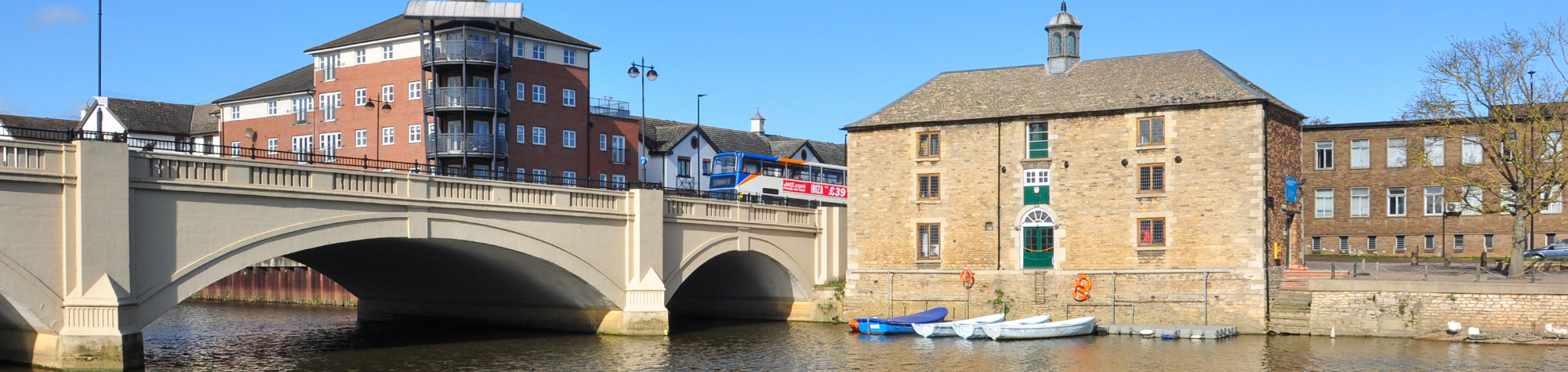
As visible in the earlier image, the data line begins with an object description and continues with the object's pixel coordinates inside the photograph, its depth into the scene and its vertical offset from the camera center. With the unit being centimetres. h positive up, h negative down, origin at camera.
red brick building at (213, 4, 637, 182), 5894 +391
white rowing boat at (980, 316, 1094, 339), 4462 -486
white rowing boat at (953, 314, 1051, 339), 4525 -491
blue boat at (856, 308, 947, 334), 4753 -491
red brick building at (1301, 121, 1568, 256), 6488 -64
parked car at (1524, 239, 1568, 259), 5616 -280
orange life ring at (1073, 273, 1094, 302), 4856 -370
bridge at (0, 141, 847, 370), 2928 -172
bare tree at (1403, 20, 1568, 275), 4697 +203
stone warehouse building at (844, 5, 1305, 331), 4625 -18
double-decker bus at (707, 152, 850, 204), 5900 +33
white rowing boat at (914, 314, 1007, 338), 4597 -497
